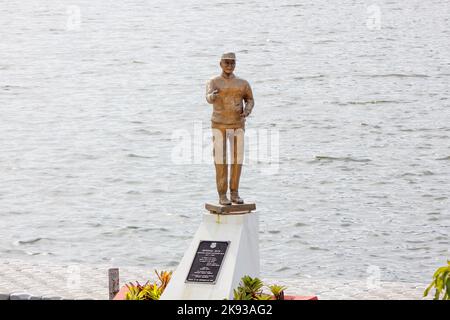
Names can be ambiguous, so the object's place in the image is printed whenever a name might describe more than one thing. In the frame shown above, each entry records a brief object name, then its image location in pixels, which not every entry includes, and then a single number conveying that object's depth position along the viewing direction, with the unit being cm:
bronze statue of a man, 2092
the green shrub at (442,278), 1424
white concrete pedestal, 2017
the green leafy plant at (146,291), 2072
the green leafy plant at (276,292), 2066
